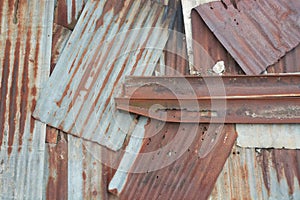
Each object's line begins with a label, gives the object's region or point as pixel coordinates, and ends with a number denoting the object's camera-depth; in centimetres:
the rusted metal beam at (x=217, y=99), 304
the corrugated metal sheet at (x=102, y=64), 311
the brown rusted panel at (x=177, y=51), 327
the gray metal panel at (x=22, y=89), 297
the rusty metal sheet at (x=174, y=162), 301
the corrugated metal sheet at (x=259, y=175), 298
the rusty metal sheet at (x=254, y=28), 318
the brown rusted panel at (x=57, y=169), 300
